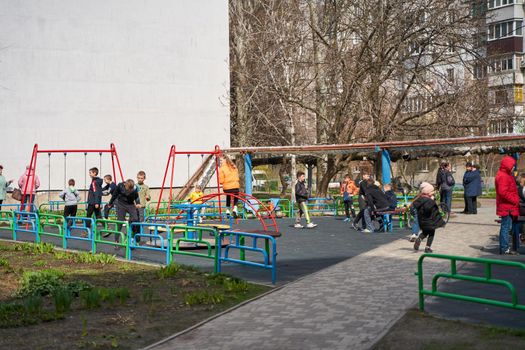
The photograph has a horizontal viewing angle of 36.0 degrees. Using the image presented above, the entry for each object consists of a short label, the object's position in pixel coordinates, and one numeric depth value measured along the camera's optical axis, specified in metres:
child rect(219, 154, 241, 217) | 25.34
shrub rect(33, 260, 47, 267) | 15.16
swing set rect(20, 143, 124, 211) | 24.48
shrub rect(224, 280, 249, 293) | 11.70
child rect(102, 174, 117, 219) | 20.77
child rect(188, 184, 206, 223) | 22.56
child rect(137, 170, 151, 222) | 20.72
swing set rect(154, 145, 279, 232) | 22.23
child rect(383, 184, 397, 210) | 22.11
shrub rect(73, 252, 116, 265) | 15.38
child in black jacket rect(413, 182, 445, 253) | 15.45
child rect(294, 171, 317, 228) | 22.95
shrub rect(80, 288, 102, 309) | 10.82
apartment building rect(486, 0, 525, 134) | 29.12
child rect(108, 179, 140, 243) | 18.39
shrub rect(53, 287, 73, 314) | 10.48
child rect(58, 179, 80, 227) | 21.75
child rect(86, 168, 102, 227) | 21.23
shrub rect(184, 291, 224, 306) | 10.98
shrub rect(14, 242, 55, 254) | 17.28
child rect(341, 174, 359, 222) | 25.40
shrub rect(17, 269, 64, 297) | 11.90
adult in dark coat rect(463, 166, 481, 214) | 27.53
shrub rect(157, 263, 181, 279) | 13.36
